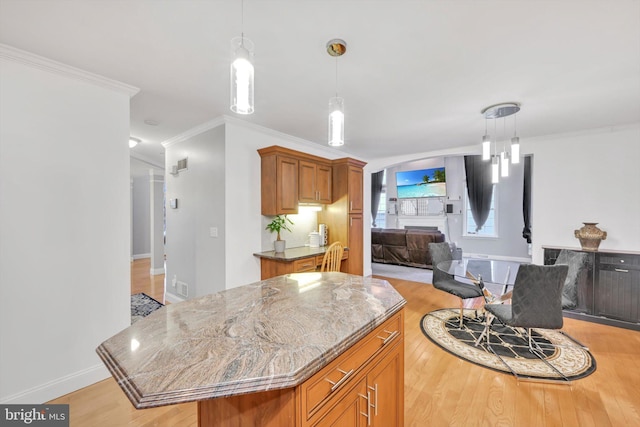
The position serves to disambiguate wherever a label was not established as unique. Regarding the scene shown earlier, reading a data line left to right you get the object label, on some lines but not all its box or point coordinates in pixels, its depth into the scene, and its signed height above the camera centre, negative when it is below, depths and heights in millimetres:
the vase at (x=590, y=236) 3385 -333
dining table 2822 -736
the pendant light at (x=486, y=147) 2596 +654
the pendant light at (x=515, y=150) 2535 +614
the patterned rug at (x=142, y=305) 3664 -1458
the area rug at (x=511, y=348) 2324 -1439
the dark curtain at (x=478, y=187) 7445 +705
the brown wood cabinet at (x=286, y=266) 3168 -700
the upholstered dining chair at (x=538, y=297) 2215 -752
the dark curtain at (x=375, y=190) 9383 +798
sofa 6035 -864
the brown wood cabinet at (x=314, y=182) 3739 +462
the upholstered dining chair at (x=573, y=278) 2758 -732
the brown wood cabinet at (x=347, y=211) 4223 +11
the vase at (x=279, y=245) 3561 -467
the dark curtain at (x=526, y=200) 6805 +305
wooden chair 3428 -645
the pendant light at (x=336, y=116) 1705 +643
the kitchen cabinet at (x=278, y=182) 3398 +405
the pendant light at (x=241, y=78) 1236 +662
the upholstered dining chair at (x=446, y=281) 3049 -935
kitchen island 766 -504
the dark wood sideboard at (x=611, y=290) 3117 -1001
